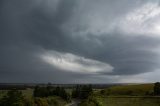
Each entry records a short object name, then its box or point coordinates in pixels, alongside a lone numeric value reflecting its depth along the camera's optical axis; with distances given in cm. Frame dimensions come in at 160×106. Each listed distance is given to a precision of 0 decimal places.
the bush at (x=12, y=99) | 2896
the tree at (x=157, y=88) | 4486
